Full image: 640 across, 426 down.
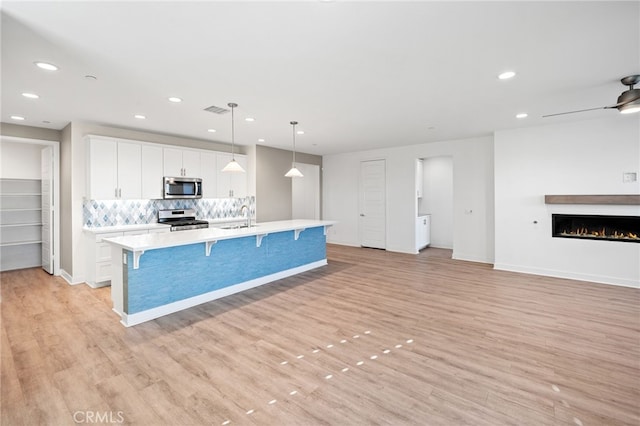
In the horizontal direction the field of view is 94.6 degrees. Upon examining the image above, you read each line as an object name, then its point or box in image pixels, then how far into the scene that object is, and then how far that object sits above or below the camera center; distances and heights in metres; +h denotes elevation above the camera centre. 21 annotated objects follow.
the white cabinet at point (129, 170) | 5.07 +0.77
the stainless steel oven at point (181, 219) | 5.51 -0.10
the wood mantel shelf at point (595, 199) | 4.55 +0.17
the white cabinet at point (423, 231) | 7.48 -0.53
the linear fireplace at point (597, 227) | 4.72 -0.30
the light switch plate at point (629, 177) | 4.58 +0.51
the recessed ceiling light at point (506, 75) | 3.01 +1.41
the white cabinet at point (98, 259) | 4.64 -0.70
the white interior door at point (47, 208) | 5.43 +0.15
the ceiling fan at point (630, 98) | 3.08 +1.17
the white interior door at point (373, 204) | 7.89 +0.22
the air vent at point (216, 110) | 4.09 +1.48
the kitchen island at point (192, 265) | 3.35 -0.70
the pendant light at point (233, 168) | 4.17 +0.65
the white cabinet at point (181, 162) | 5.63 +1.03
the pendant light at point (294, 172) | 5.01 +0.70
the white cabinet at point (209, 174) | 6.19 +0.85
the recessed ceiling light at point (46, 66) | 2.72 +1.41
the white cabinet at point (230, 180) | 6.47 +0.76
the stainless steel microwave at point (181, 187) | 5.55 +0.52
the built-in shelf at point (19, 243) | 5.62 -0.53
